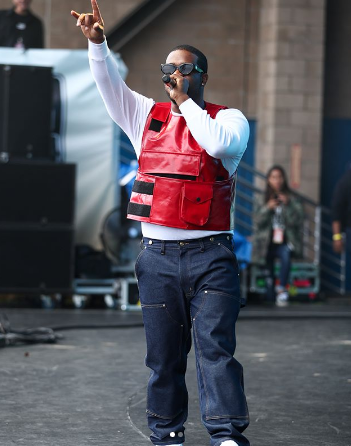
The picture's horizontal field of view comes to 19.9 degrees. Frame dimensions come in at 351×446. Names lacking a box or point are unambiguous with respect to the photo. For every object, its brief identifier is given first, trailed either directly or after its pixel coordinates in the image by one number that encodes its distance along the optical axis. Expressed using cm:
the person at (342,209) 1222
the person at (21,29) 1247
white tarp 1237
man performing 446
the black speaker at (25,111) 1160
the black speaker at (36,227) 1146
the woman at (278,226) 1351
